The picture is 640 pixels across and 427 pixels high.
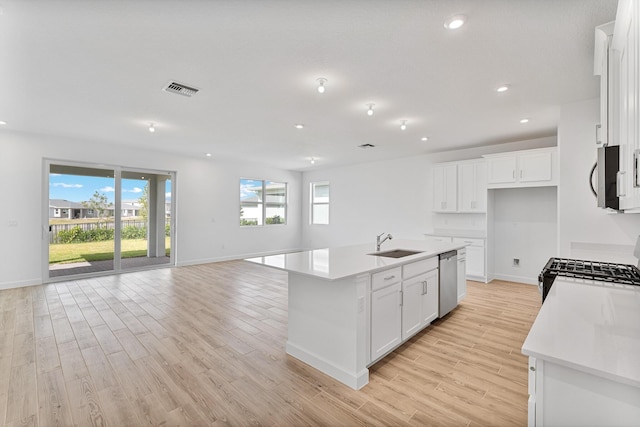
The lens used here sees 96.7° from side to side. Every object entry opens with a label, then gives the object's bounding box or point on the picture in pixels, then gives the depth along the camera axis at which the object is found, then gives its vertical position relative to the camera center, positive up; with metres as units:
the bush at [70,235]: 5.45 -0.43
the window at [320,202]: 8.96 +0.40
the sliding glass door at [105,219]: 5.45 -0.12
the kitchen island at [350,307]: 2.19 -0.80
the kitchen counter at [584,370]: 0.85 -0.47
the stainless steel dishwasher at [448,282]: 3.49 -0.85
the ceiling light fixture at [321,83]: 2.88 +1.37
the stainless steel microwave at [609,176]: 1.44 +0.22
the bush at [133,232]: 6.15 -0.42
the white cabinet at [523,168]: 4.62 +0.82
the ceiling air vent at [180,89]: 3.05 +1.38
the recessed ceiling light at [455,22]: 1.94 +1.35
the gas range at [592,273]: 1.86 -0.40
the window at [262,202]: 8.21 +0.37
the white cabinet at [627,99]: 1.08 +0.53
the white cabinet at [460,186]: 5.47 +0.59
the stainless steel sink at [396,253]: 3.31 -0.45
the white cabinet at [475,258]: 5.34 -0.80
